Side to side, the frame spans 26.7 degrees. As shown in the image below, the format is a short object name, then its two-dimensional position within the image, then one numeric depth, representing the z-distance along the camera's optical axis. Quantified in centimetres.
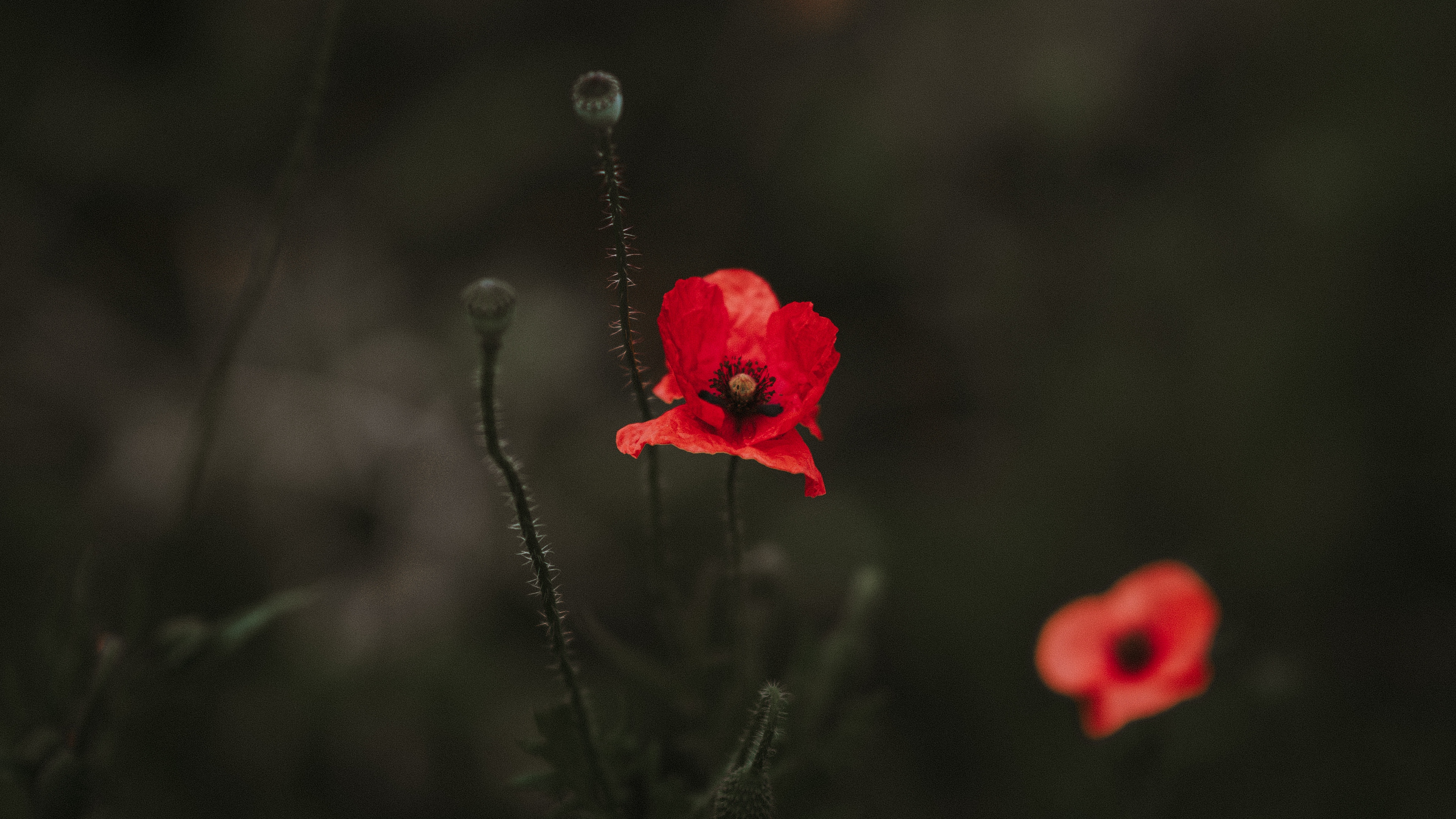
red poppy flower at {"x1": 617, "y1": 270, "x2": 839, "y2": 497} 66
